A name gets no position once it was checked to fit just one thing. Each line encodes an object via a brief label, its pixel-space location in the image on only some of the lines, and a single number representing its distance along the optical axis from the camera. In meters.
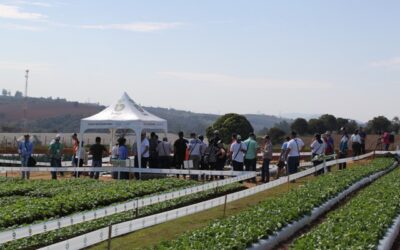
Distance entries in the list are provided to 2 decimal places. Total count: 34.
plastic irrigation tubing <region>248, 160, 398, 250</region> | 11.41
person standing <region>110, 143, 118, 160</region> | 26.33
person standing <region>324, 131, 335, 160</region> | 27.79
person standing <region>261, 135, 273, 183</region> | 24.48
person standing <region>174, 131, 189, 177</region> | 26.08
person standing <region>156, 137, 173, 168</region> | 26.42
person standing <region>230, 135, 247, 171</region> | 23.88
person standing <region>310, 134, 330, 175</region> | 26.16
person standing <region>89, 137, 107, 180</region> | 26.41
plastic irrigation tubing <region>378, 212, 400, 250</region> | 11.07
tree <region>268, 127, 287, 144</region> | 68.98
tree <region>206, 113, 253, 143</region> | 56.81
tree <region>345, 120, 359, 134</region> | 85.21
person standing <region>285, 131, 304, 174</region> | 23.98
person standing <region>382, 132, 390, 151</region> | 38.73
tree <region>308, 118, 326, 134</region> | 79.81
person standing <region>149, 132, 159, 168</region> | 26.47
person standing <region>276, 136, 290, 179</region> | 24.90
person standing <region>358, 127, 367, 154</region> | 34.90
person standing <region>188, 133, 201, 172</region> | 25.71
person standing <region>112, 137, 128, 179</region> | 25.88
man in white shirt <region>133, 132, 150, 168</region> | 26.14
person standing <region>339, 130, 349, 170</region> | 30.92
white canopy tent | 27.55
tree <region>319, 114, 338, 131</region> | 82.00
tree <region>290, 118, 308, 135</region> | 78.88
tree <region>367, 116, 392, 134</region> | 83.79
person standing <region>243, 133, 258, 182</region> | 24.41
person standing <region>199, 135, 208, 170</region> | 25.36
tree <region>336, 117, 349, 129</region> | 85.31
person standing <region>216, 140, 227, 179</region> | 24.91
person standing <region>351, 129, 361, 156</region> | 33.75
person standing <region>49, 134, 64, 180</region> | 26.78
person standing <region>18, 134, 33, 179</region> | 26.61
